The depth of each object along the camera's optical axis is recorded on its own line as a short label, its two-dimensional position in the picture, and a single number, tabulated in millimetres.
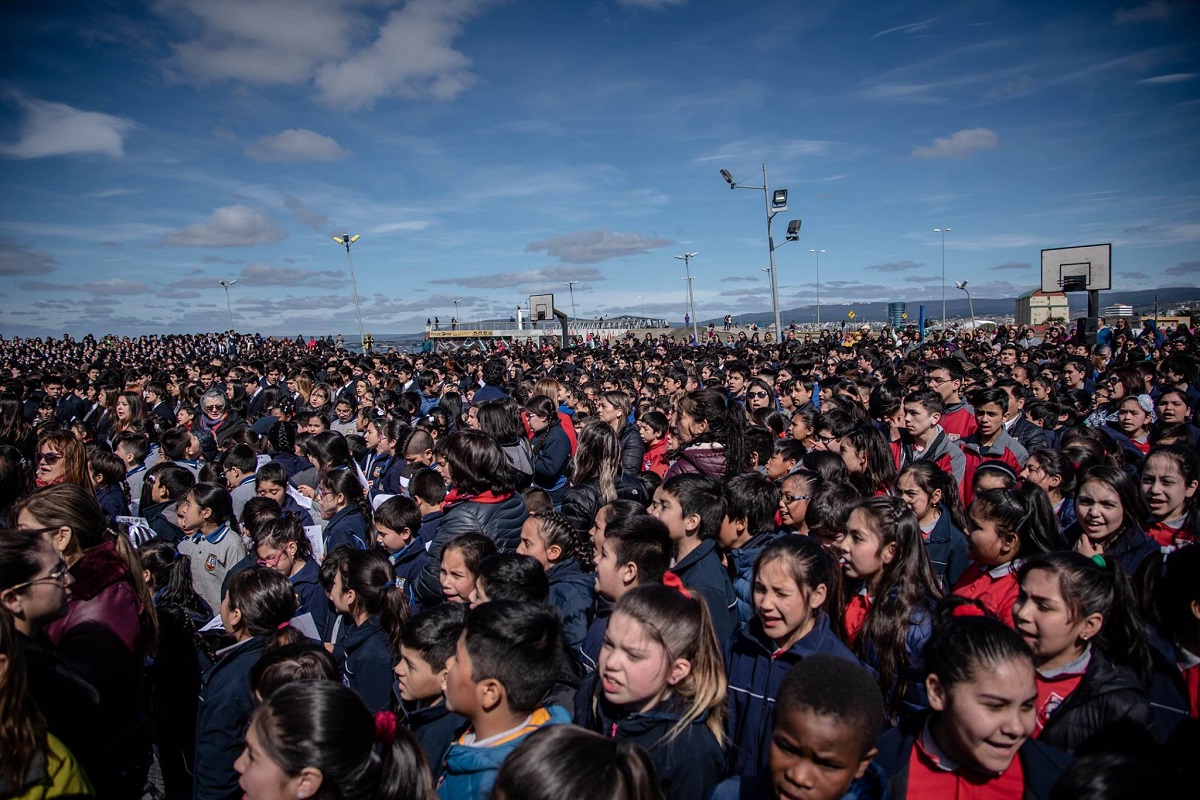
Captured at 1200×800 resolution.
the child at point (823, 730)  1827
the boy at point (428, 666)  2799
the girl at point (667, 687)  2297
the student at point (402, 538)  4477
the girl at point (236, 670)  2883
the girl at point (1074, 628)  2482
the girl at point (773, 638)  2607
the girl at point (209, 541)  4559
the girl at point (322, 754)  2029
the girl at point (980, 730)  1979
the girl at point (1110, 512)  3750
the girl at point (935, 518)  4133
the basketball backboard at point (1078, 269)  22750
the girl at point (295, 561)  4152
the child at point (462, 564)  3580
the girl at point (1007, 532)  3441
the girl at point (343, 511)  5113
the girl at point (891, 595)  2951
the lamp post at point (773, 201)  21875
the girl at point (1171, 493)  4016
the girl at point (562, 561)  3633
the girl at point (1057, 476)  4824
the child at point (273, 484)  5621
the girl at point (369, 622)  3467
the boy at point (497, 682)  2232
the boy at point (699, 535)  3494
